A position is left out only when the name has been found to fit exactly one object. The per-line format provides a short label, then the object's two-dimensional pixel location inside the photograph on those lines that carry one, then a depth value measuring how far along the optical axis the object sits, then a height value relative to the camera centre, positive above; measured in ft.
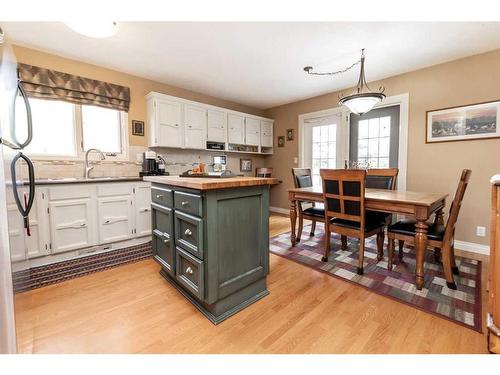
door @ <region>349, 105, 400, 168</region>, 10.91 +1.79
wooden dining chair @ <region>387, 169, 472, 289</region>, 5.55 -1.73
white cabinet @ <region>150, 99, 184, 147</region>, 10.44 +2.39
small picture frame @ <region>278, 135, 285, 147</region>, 15.76 +2.30
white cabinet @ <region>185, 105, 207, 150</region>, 11.57 +2.50
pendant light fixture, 7.23 +2.43
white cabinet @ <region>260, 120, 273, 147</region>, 15.62 +2.84
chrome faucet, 9.11 +0.38
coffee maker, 10.17 +0.38
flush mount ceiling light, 5.82 +4.00
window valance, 7.86 +3.36
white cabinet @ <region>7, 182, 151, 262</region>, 7.12 -1.54
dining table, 5.67 -0.95
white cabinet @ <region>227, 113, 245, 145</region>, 13.63 +2.82
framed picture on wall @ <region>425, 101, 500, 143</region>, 8.16 +1.96
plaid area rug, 5.02 -3.08
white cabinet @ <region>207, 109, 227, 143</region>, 12.57 +2.75
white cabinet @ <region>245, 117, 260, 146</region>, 14.67 +2.81
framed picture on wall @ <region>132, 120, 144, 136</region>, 10.44 +2.19
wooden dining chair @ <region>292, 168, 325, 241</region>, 8.71 -1.55
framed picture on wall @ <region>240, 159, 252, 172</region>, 15.70 +0.55
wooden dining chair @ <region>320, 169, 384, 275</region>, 6.50 -1.15
